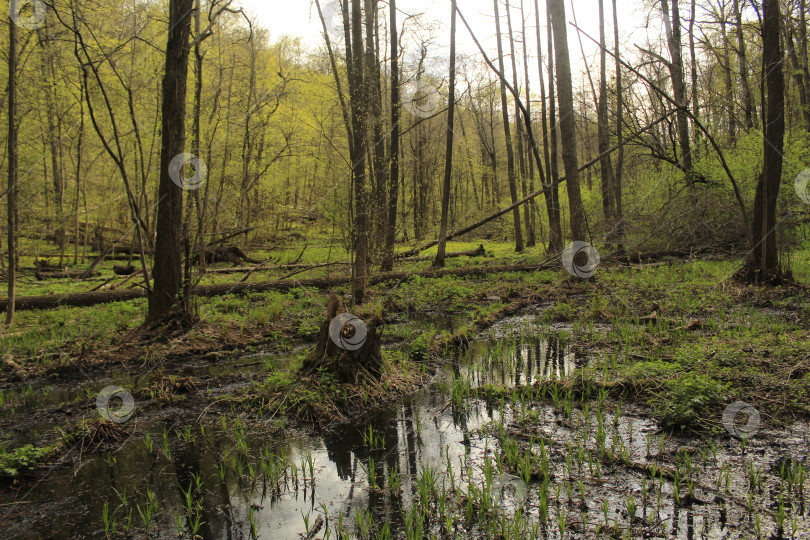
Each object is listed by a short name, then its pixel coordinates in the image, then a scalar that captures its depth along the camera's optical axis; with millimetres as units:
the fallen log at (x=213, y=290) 10273
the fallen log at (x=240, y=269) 14246
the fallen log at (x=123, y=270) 15352
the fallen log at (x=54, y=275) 15258
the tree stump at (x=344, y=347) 5406
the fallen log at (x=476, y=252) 19841
